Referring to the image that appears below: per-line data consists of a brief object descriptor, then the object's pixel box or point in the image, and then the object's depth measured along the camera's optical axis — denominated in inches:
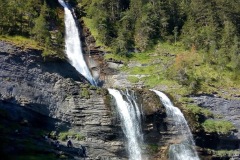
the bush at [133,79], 2529.3
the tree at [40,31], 2231.8
